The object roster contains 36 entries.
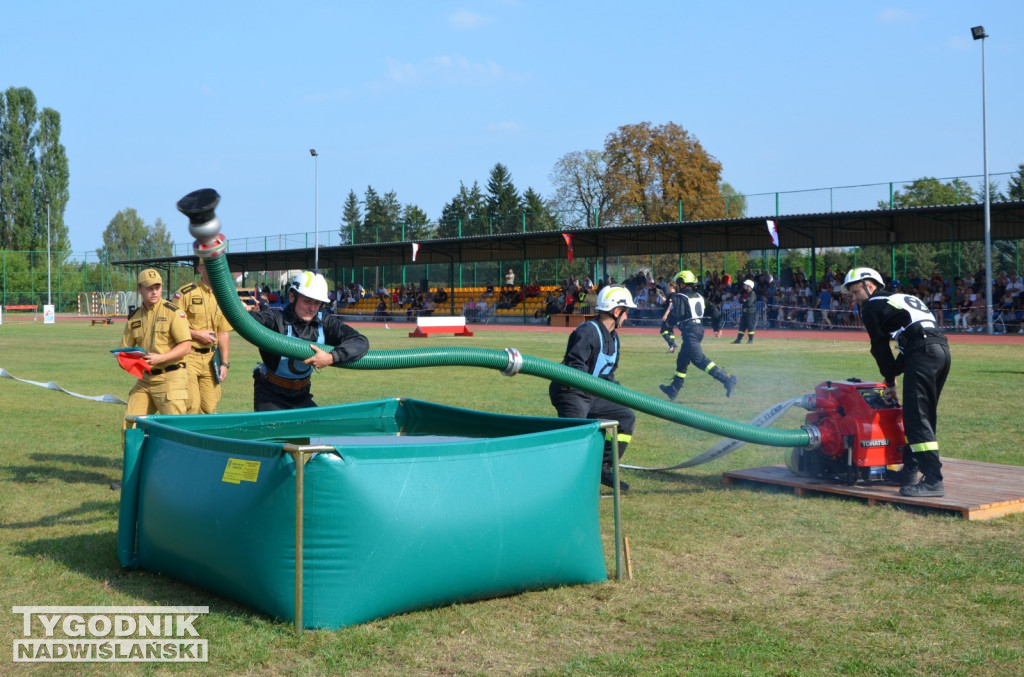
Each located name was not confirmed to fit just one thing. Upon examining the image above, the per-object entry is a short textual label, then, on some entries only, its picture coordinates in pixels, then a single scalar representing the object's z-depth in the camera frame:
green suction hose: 4.34
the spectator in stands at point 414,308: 51.60
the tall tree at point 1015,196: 34.55
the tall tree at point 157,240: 137.50
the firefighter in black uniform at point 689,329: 15.28
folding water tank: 4.64
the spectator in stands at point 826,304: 35.12
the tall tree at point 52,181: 80.50
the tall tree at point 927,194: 70.56
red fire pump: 7.85
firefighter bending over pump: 7.48
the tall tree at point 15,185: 79.31
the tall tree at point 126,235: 138.88
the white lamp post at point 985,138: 30.94
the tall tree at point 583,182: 73.44
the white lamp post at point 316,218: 56.16
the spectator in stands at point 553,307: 44.59
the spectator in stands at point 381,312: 53.05
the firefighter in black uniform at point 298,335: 6.76
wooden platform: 7.24
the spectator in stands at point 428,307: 51.84
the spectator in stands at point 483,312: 49.31
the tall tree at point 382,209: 115.31
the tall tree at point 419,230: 54.28
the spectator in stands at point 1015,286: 32.76
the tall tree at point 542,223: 49.33
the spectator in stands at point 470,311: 50.01
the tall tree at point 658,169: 65.75
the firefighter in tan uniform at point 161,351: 8.24
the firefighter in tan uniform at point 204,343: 9.12
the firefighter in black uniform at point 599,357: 8.00
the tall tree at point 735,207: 39.53
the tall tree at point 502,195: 102.15
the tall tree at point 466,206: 107.12
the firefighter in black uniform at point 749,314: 27.91
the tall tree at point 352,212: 128.38
